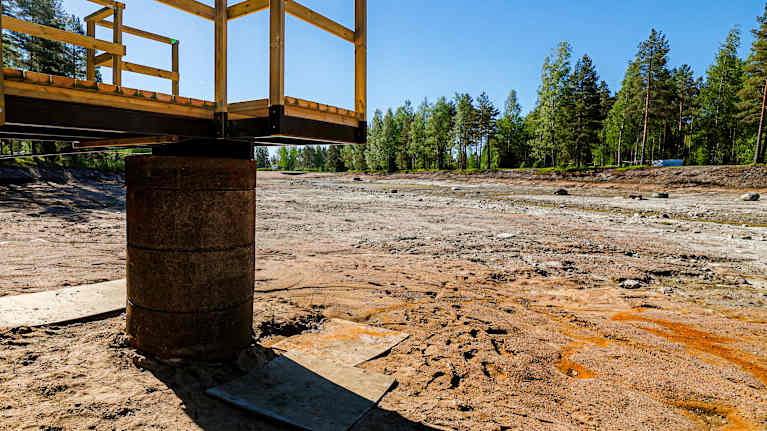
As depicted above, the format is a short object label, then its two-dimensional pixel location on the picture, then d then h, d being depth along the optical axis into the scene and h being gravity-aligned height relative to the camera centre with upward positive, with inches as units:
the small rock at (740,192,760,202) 975.5 -20.4
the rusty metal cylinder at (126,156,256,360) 161.0 -28.7
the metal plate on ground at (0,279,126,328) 202.2 -67.4
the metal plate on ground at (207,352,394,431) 138.0 -77.3
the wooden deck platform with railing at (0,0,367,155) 118.6 +24.4
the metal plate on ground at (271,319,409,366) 190.2 -78.3
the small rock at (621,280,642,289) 326.6 -77.3
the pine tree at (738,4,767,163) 1524.4 +411.8
